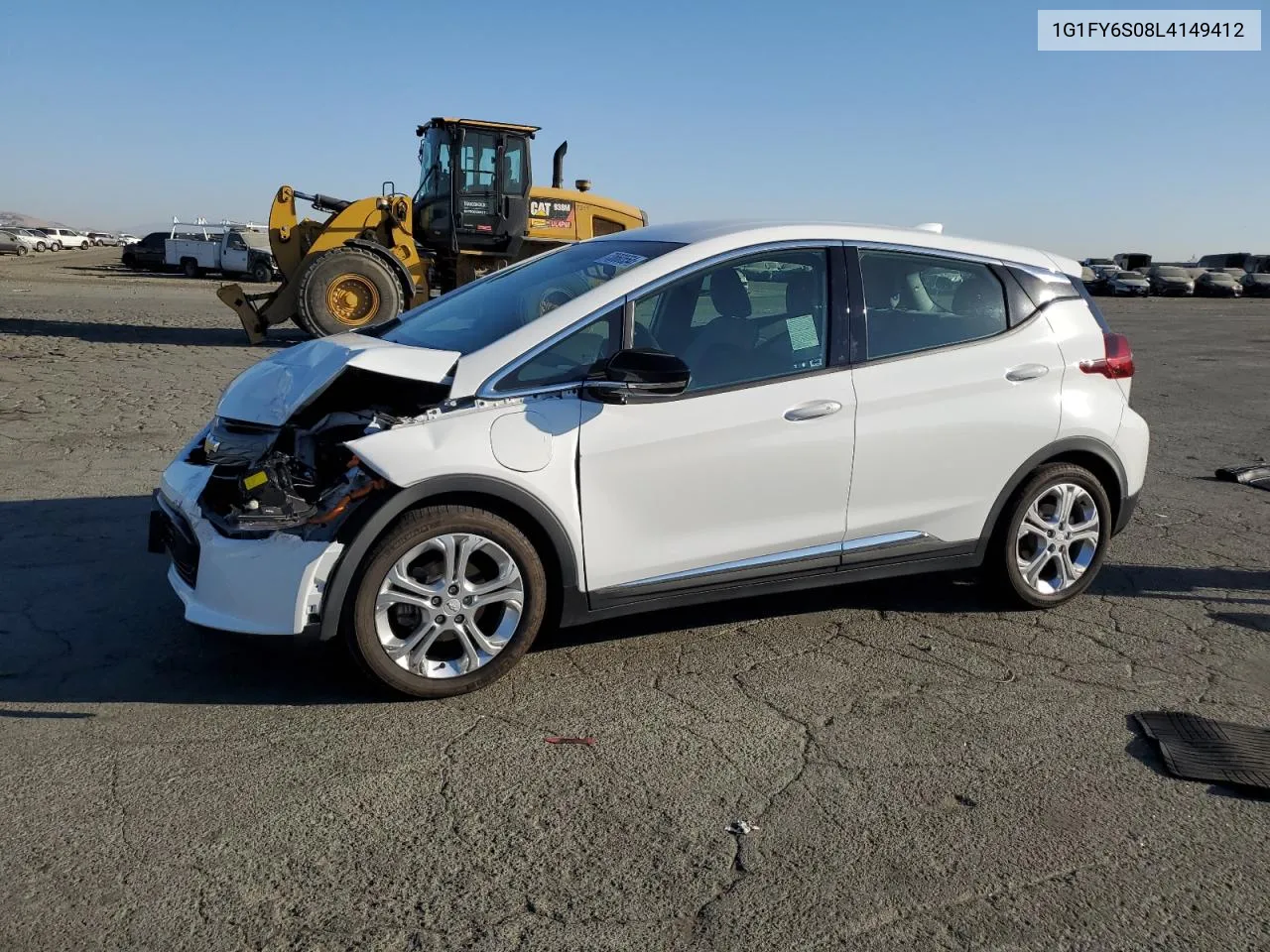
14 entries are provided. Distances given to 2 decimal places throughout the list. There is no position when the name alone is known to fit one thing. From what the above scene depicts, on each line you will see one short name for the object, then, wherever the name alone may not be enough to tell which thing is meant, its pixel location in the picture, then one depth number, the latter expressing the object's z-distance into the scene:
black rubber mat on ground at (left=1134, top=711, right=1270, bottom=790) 3.65
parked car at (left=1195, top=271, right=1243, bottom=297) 50.44
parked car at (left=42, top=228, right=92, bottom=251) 69.90
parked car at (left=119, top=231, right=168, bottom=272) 44.16
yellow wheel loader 15.87
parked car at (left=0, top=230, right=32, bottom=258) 59.88
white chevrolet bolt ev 3.95
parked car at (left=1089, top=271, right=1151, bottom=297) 49.09
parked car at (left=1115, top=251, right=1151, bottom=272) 61.94
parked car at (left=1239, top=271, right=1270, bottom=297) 51.41
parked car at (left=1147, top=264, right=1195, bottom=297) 50.22
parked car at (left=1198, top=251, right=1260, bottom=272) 59.43
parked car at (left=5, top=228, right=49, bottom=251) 65.34
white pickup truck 40.41
